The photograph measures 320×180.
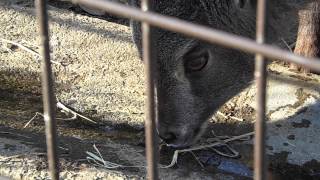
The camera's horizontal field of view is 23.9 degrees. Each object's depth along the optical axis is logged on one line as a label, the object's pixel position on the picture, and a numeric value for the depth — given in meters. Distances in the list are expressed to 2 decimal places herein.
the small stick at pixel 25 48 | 3.80
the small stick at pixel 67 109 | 3.38
